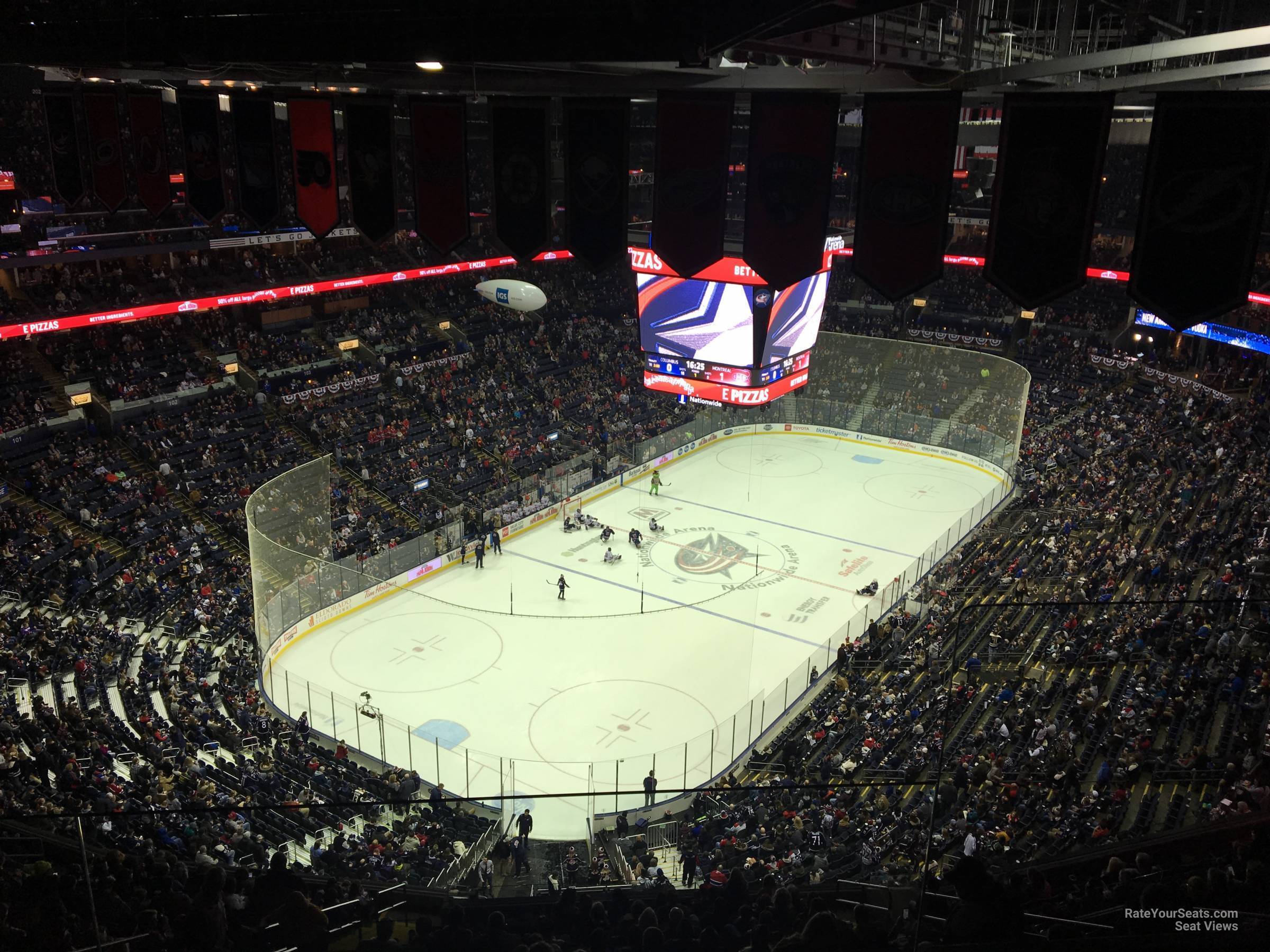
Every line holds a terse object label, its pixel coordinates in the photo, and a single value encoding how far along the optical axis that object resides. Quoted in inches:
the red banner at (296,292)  994.1
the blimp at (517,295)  1413.6
